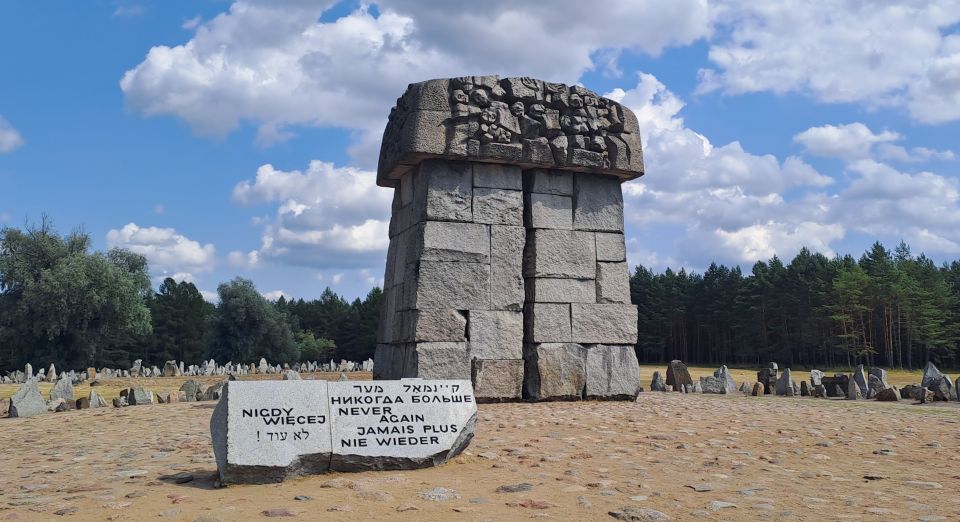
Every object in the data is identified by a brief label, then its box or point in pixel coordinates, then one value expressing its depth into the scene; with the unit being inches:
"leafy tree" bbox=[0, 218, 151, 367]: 1380.4
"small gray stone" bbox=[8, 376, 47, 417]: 474.0
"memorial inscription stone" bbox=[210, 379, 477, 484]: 236.5
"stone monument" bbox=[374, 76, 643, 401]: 445.4
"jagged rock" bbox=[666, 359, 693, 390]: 701.3
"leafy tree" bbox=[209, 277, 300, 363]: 2017.7
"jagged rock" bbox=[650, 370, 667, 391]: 689.6
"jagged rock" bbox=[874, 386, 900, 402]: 555.8
